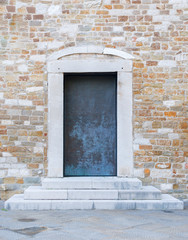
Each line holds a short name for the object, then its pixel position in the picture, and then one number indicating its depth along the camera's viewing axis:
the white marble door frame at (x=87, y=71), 6.83
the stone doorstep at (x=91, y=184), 6.32
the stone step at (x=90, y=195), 6.11
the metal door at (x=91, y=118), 7.16
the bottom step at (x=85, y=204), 5.93
